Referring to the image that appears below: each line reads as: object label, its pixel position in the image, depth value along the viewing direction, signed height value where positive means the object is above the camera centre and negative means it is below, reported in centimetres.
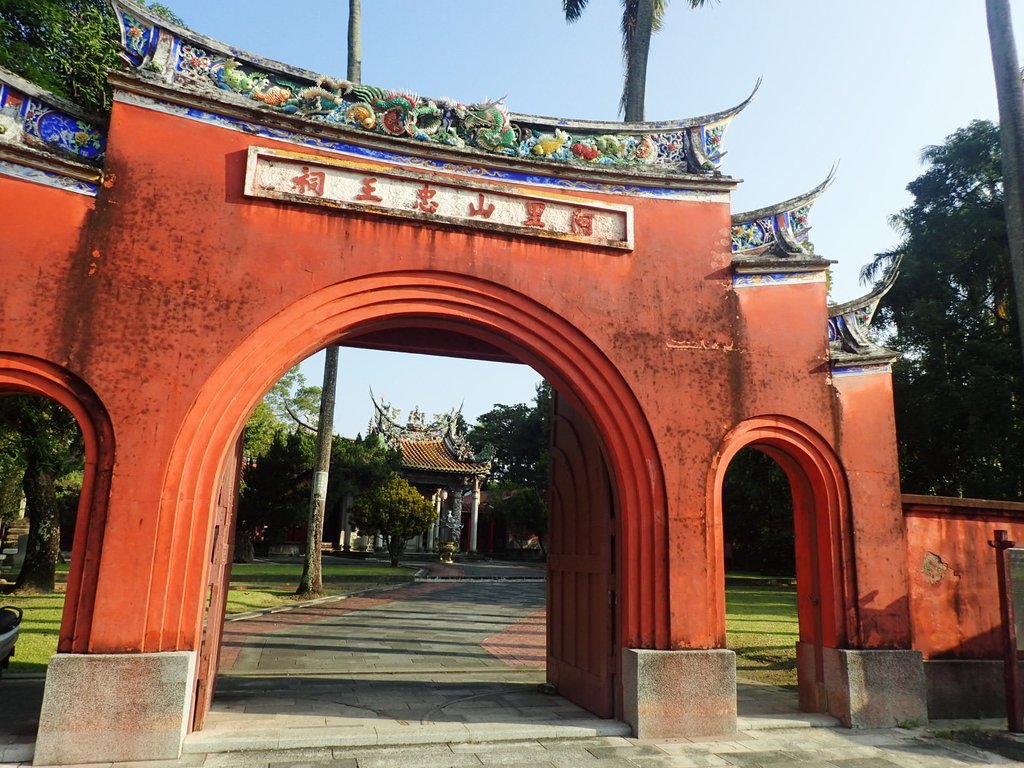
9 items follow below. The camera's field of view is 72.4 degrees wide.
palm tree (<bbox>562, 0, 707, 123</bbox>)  1253 +828
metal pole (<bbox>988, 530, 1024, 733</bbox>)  627 -96
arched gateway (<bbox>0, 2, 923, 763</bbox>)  512 +163
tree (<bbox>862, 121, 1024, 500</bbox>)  1516 +486
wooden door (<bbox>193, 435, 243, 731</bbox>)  549 -64
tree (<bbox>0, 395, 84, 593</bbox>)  1116 +78
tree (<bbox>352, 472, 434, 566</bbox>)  2312 +22
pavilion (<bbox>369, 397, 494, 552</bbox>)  3244 +284
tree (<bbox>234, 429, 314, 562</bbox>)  2330 +83
